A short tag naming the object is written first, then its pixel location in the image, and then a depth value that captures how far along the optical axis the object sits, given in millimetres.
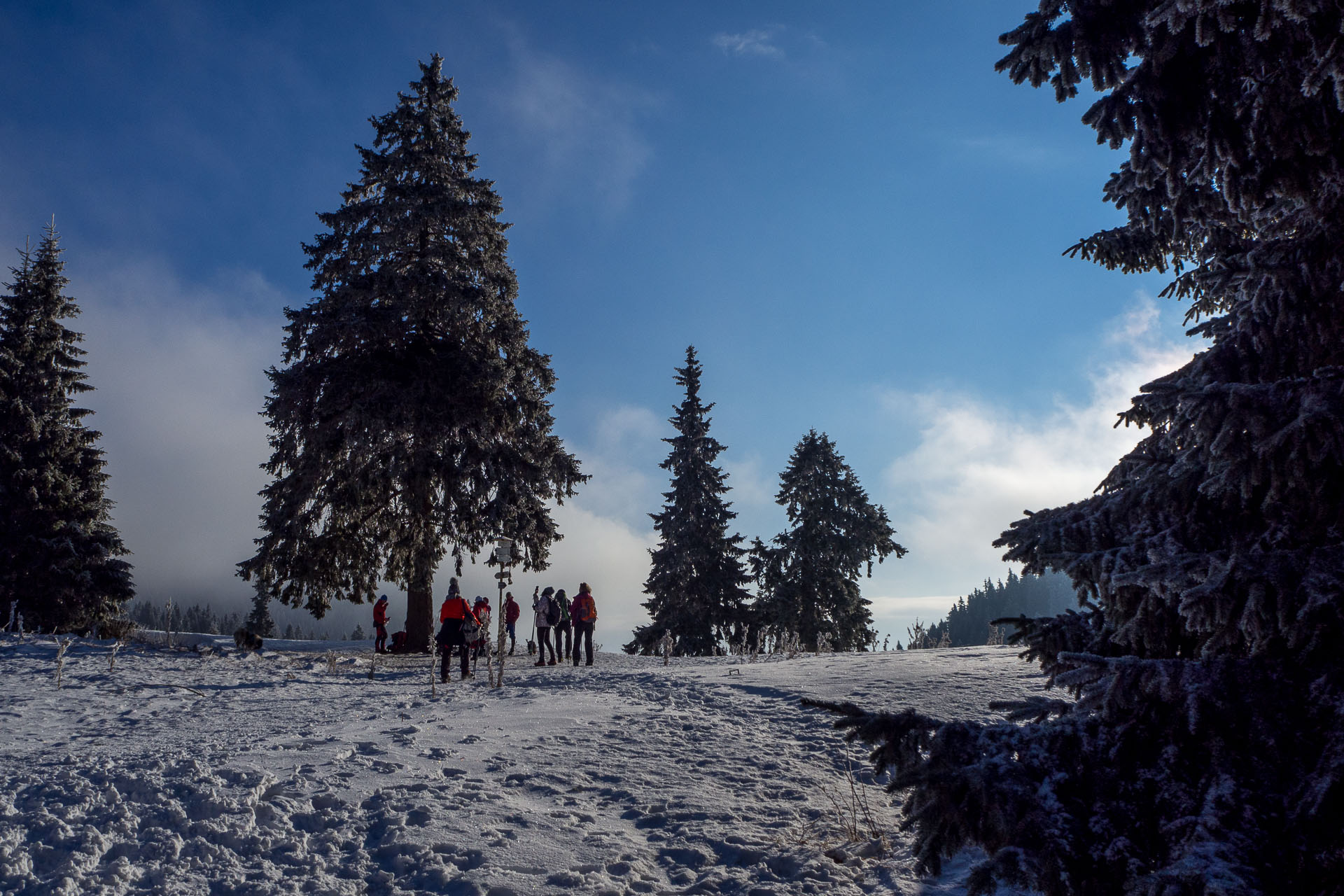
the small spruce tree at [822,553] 28172
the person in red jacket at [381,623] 20734
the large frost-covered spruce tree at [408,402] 16875
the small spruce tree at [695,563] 27484
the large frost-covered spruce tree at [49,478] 19828
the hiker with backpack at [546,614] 17000
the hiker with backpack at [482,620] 13041
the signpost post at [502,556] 11356
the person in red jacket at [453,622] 12715
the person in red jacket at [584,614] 16672
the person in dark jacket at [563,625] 17995
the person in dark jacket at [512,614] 19172
